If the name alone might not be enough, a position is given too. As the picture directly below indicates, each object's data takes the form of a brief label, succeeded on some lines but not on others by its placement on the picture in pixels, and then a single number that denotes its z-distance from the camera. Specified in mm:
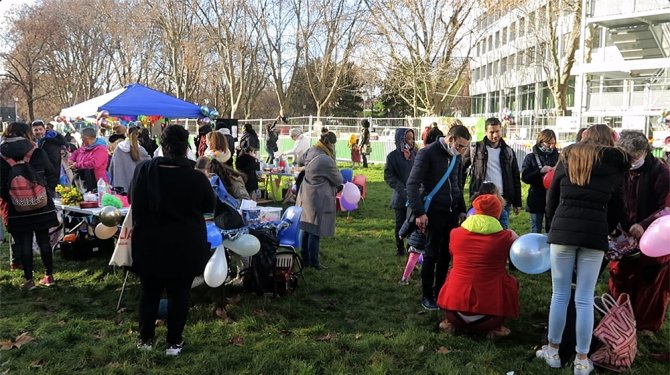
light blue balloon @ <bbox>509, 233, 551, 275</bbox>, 3852
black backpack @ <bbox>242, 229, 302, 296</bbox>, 5008
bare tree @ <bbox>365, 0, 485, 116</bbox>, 24562
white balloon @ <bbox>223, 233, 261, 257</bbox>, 4512
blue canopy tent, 11289
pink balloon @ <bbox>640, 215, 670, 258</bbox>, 3525
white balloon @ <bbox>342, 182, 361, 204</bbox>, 8598
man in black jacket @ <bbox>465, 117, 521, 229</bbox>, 5820
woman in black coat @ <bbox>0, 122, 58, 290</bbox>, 5012
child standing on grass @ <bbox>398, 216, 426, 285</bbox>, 5012
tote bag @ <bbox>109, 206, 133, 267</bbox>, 4172
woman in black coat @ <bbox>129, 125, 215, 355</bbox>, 3496
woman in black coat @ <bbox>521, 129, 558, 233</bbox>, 5996
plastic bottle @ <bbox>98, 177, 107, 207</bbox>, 5976
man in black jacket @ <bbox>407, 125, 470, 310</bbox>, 4559
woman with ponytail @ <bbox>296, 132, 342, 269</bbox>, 6004
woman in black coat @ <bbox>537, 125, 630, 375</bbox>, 3293
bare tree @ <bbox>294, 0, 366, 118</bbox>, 31000
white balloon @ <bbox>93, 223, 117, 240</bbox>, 5290
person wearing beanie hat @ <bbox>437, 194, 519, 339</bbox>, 3994
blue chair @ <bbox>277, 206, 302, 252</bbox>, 5383
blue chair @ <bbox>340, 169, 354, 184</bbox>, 10094
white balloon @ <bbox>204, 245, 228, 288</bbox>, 4156
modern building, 21203
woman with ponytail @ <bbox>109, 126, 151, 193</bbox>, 6789
